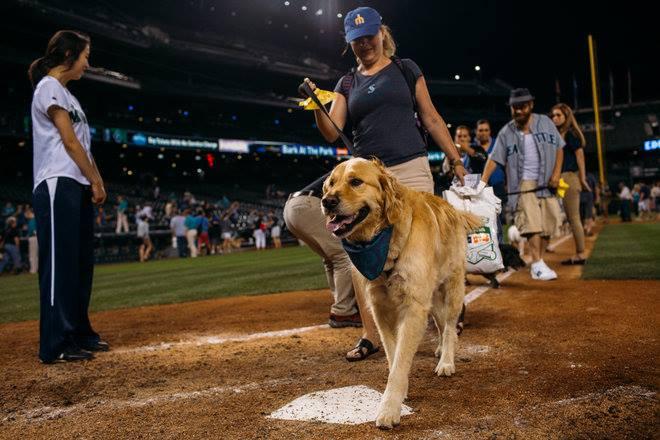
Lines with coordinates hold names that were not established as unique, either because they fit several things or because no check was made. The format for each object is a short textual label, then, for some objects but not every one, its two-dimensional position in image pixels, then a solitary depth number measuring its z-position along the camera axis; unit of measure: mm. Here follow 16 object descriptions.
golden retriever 2498
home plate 2342
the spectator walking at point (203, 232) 22447
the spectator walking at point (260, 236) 25812
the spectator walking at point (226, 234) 25703
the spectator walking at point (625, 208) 24453
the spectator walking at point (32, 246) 17406
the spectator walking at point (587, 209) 11867
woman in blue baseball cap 3523
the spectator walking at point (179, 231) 21895
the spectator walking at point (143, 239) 21453
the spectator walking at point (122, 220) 22469
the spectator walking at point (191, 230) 21688
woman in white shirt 3771
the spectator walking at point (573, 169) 7770
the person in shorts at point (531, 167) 6517
